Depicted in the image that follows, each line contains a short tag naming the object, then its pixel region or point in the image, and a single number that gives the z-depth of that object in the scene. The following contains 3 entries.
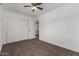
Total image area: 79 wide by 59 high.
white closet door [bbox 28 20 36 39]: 2.65
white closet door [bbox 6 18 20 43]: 1.74
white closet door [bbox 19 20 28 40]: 2.00
